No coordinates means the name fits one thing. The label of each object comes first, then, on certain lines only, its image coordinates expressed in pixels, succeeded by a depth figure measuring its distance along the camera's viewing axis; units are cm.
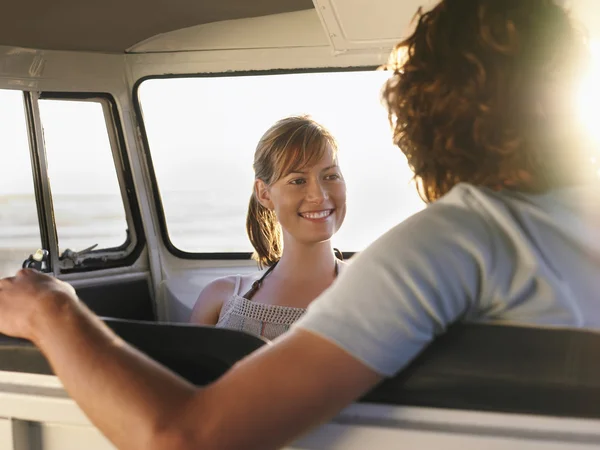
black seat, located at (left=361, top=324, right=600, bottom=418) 103
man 99
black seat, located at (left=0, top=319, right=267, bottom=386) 124
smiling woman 250
